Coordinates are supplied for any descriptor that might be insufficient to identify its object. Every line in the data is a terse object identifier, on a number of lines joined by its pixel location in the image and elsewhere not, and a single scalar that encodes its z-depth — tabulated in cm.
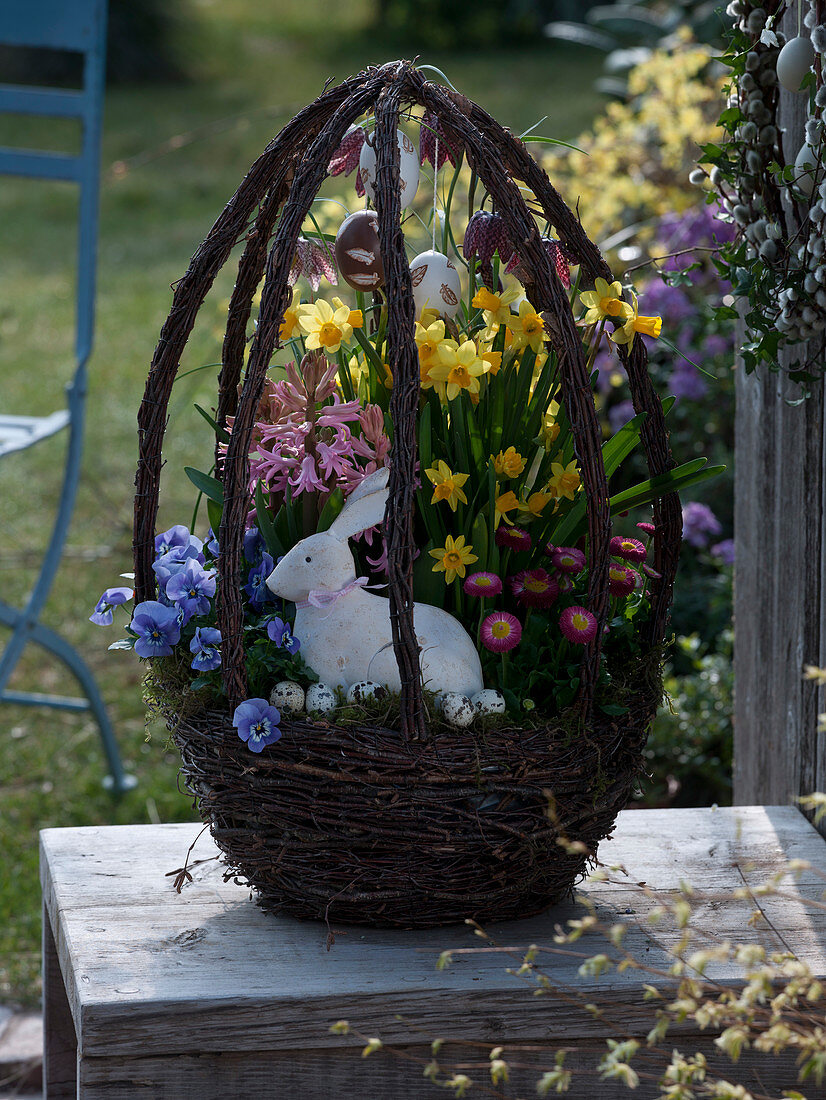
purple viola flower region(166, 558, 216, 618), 387
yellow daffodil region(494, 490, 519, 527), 385
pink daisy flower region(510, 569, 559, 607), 383
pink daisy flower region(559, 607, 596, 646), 379
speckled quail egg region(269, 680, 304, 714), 379
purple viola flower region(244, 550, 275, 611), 389
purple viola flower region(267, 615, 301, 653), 383
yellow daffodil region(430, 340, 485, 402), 378
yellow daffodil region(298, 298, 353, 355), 384
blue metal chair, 481
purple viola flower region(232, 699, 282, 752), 376
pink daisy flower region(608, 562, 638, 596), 390
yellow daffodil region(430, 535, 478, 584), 379
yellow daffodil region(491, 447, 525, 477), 385
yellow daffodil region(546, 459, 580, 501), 387
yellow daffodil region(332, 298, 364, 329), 384
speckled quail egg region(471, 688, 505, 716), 379
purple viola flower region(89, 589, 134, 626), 390
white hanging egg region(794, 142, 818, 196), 389
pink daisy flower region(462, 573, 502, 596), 380
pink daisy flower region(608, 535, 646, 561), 392
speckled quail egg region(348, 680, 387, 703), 379
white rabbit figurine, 380
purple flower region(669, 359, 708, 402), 610
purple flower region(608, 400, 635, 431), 648
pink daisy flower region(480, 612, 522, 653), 379
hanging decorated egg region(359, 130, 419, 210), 389
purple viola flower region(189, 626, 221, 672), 382
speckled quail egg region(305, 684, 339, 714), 379
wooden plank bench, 375
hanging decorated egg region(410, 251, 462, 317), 388
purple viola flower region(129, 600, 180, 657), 385
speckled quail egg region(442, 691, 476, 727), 377
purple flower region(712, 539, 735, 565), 545
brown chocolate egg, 388
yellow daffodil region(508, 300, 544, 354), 383
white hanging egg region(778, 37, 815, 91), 389
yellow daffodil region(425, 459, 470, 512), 379
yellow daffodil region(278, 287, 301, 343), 389
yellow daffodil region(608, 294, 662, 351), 387
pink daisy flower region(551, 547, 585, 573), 386
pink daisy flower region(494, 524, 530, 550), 385
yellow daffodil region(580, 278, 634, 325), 385
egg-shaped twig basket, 375
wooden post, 412
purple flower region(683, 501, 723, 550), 533
